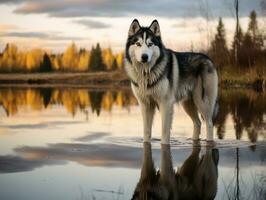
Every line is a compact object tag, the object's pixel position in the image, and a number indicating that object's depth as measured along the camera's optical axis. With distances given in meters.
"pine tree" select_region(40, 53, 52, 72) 103.56
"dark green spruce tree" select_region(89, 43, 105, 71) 95.21
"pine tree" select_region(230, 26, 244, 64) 31.06
